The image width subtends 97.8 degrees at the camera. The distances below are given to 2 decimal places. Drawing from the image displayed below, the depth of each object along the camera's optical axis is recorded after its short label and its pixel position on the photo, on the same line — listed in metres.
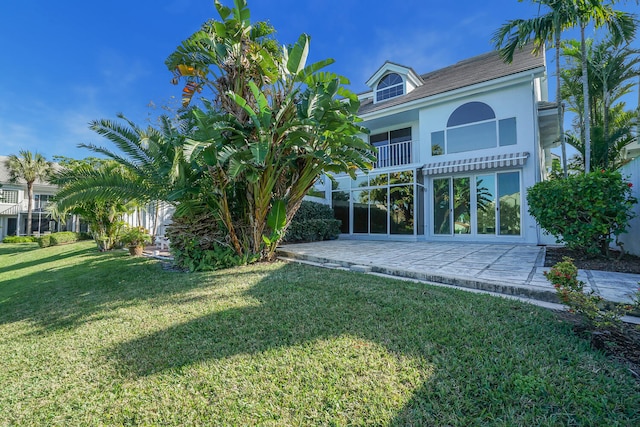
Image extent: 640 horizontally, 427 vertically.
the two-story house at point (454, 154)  12.75
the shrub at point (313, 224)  13.88
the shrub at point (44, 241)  20.91
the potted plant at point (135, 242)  12.48
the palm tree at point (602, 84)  13.23
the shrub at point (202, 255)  7.92
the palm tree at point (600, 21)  9.15
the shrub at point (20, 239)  26.26
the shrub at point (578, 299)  2.96
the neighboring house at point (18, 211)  30.86
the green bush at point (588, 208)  6.80
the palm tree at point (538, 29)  9.40
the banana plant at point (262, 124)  6.76
